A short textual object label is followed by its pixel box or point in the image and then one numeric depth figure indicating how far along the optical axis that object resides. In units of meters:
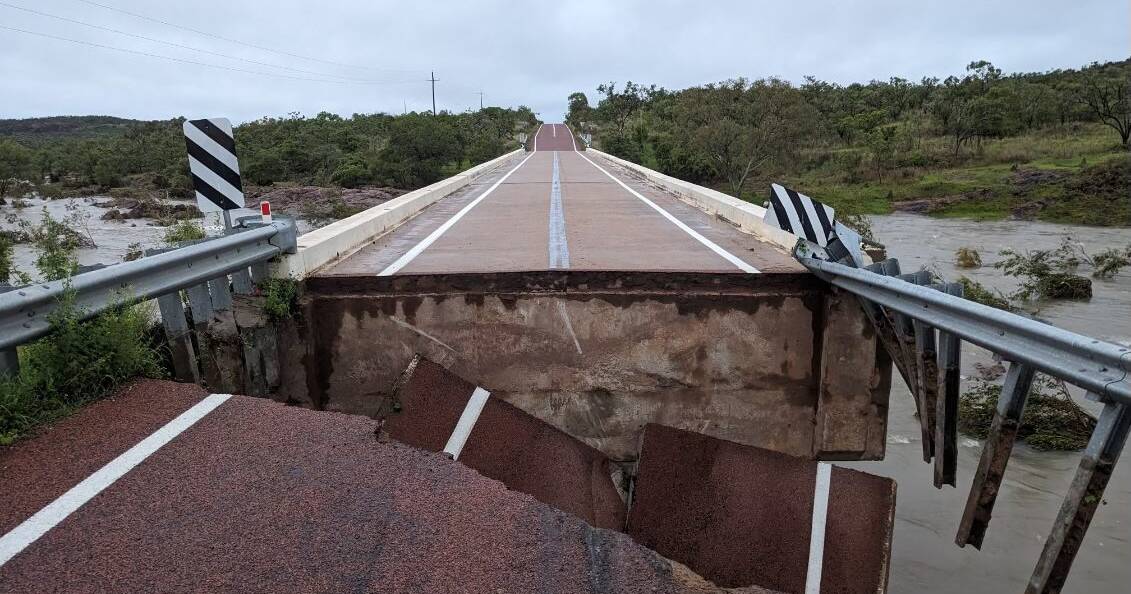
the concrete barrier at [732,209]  8.62
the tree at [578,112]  131.66
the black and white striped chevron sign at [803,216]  6.19
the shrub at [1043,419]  10.52
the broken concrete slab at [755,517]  5.09
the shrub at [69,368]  3.38
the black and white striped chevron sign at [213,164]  5.86
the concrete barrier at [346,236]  5.98
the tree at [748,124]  38.91
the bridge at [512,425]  2.82
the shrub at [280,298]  5.47
